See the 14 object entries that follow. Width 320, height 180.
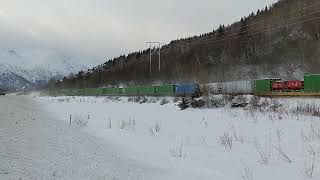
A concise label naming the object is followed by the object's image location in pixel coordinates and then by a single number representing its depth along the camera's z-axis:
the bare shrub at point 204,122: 15.57
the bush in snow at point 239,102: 25.79
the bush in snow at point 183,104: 28.82
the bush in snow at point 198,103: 28.11
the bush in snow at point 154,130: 14.11
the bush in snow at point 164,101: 37.59
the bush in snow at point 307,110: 16.71
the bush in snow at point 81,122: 18.39
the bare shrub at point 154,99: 42.88
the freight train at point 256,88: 31.83
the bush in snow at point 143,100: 44.63
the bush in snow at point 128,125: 16.28
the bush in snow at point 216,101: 27.68
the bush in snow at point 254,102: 23.70
